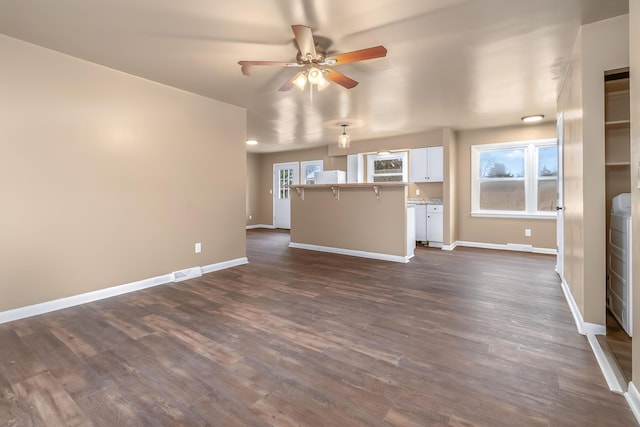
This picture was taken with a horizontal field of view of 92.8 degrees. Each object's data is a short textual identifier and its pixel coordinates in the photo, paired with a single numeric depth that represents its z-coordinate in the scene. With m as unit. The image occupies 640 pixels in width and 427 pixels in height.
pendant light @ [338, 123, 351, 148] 5.03
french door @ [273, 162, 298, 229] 8.83
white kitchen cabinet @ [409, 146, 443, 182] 5.93
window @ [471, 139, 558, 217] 5.38
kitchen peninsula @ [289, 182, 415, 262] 4.73
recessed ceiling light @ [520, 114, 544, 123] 4.88
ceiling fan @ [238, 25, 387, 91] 2.19
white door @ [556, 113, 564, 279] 3.19
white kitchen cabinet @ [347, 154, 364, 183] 7.12
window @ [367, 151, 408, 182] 6.71
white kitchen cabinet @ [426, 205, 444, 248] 5.86
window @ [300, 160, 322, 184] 8.19
